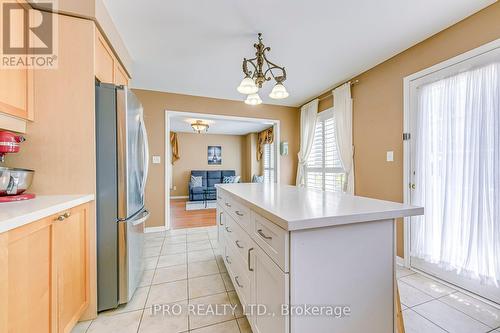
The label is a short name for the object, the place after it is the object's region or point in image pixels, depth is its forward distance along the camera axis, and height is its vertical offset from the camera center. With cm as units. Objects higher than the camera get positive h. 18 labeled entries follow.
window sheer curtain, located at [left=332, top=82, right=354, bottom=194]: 304 +56
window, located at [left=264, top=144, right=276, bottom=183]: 663 +11
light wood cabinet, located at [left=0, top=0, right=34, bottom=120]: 119 +49
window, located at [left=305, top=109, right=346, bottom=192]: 341 +10
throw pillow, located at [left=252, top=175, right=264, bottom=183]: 673 -43
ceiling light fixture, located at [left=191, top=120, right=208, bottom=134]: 526 +106
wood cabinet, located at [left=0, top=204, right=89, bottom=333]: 83 -54
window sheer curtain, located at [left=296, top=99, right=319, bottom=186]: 385 +67
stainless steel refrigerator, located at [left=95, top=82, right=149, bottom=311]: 151 -20
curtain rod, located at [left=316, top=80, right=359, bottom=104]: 295 +122
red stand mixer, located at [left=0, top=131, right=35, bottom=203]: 116 -6
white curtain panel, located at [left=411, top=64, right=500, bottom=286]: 159 -8
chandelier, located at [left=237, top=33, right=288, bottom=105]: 175 +75
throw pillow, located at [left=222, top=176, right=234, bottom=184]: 711 -47
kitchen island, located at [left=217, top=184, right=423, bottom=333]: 86 -46
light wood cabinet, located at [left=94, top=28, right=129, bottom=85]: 163 +95
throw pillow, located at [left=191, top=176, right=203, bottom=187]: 672 -51
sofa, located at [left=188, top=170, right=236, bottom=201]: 641 -50
